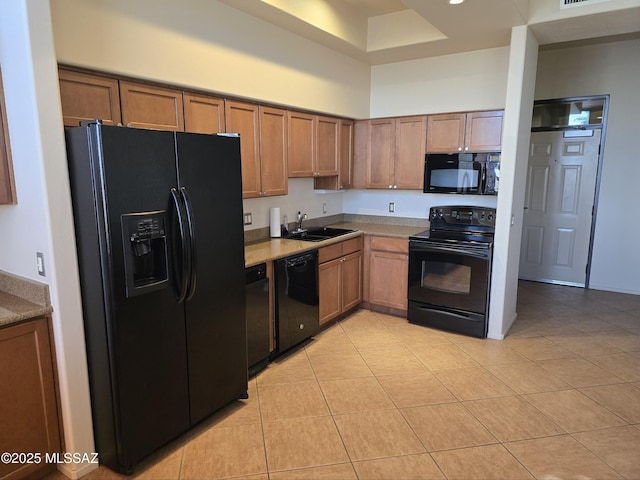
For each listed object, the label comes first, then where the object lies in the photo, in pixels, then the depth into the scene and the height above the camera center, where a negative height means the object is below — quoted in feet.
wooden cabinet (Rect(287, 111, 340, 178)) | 12.21 +0.98
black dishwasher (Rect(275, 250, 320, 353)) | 10.59 -3.36
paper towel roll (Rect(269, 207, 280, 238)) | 12.75 -1.41
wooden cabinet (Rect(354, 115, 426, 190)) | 14.21 +0.89
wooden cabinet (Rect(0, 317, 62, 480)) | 6.22 -3.47
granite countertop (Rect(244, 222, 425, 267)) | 10.19 -1.96
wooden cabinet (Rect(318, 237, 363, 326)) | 12.46 -3.29
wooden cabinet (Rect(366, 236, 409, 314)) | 13.62 -3.27
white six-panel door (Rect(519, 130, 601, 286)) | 16.89 -1.25
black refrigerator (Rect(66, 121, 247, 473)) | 6.28 -1.66
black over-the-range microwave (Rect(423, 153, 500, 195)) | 12.87 +0.10
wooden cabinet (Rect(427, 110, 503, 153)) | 12.89 +1.43
